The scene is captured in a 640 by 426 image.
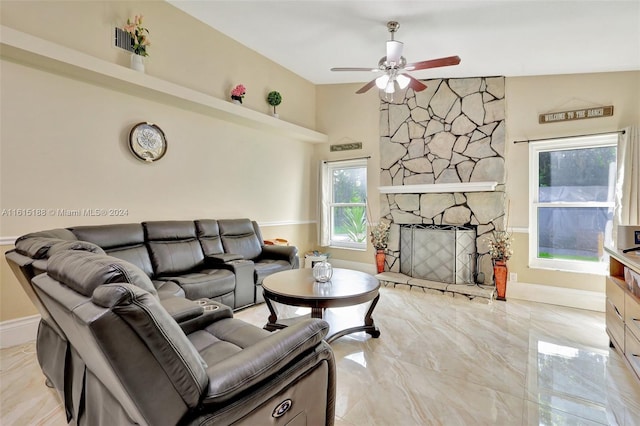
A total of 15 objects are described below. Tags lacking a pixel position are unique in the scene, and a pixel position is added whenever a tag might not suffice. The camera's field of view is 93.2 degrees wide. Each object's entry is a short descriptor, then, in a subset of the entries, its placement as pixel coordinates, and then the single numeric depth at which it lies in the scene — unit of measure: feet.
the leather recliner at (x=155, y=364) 2.75
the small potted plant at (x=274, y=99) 15.75
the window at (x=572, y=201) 11.56
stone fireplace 13.55
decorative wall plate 11.05
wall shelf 8.07
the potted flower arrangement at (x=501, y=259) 12.78
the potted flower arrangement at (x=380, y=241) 16.14
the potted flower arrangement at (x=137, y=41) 10.46
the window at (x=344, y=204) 17.92
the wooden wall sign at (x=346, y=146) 17.62
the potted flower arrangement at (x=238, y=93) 13.80
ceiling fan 9.72
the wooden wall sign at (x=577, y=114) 11.16
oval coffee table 7.70
